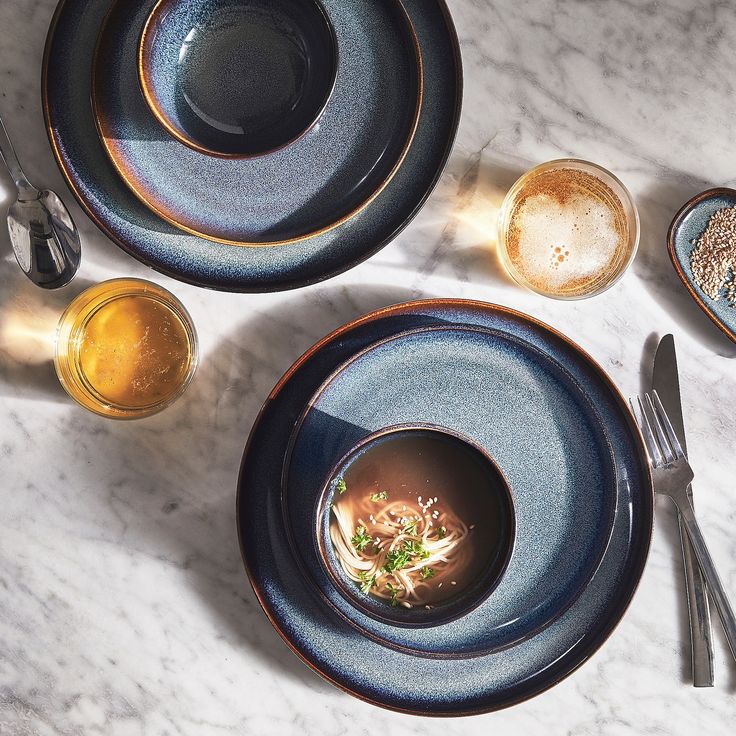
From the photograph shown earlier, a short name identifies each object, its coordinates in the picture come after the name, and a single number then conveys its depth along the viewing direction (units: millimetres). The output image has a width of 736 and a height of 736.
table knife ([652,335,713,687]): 1188
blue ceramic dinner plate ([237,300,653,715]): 1037
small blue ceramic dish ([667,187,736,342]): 1170
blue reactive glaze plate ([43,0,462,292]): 1016
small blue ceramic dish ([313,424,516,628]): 991
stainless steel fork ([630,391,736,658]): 1168
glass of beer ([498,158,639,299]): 1162
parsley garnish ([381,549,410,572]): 1045
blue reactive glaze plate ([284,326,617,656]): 1030
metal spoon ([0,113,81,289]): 1102
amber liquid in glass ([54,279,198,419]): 1139
